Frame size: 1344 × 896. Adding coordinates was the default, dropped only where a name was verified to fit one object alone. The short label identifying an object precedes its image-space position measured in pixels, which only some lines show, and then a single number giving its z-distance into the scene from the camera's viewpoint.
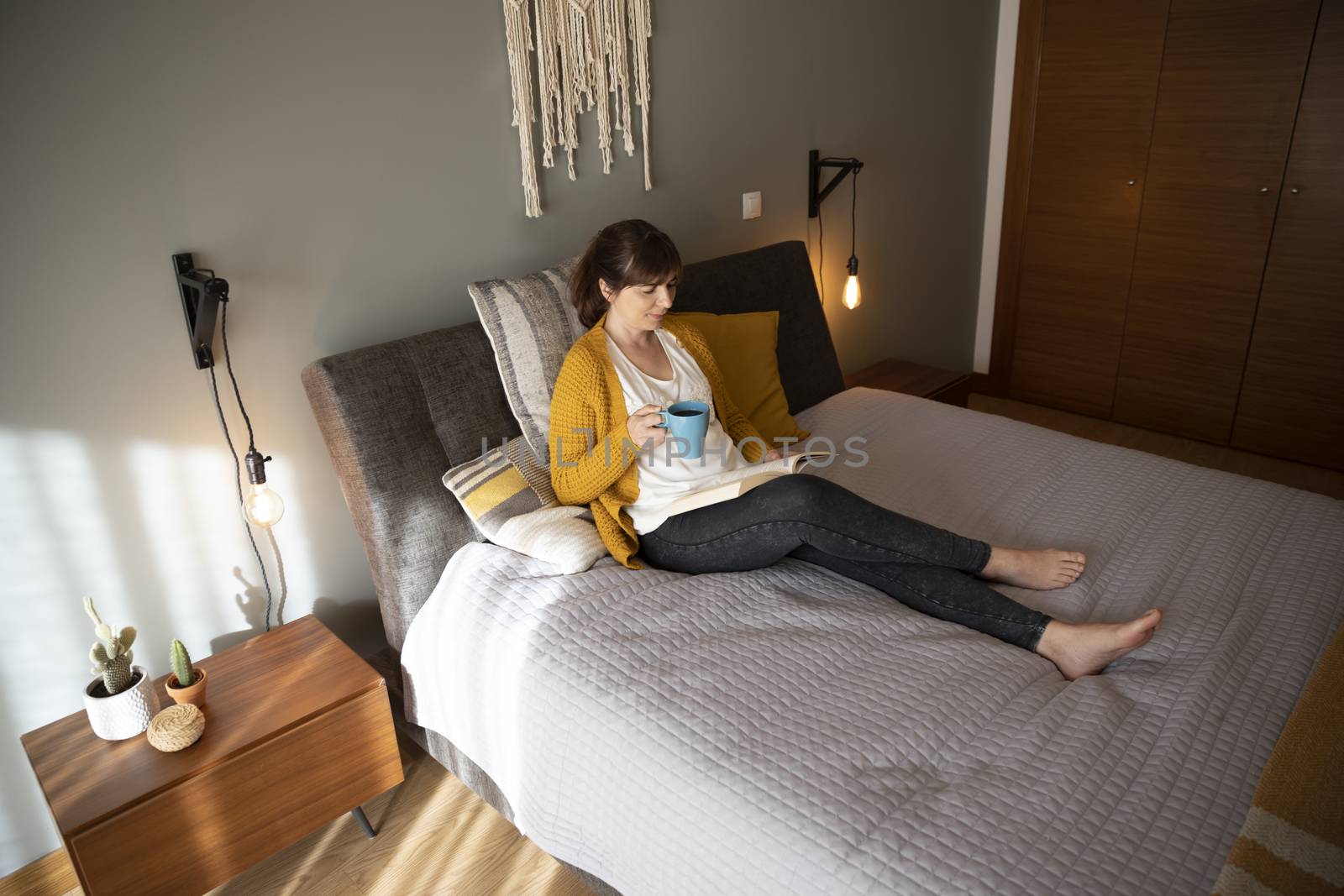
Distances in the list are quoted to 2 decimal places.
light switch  2.89
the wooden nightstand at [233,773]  1.50
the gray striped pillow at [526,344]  2.01
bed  1.20
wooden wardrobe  3.10
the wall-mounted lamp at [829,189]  3.00
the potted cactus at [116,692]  1.60
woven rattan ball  1.58
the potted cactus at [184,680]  1.65
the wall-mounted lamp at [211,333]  1.68
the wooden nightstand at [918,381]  3.14
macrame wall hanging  2.16
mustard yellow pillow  2.30
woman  1.72
